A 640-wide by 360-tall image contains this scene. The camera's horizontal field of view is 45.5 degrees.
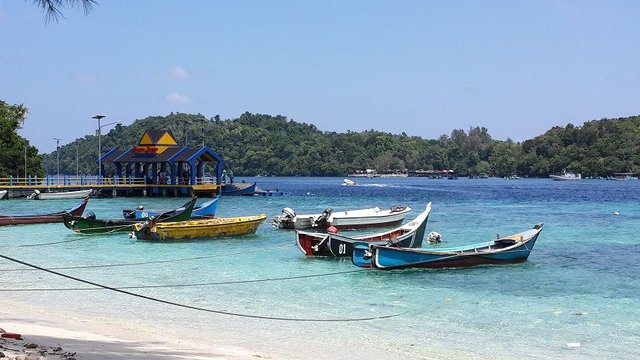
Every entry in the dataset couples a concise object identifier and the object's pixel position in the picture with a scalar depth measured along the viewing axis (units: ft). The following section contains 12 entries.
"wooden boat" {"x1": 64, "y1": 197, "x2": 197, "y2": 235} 110.15
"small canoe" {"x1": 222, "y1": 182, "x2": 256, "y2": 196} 253.24
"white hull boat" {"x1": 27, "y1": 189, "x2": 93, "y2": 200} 214.28
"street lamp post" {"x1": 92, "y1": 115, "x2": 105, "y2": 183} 235.28
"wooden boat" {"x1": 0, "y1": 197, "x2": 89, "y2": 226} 125.08
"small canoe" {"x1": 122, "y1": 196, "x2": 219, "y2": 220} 124.67
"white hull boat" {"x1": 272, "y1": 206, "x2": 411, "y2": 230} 120.73
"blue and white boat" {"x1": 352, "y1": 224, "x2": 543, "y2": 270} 71.36
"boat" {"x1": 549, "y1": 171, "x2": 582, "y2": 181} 610.24
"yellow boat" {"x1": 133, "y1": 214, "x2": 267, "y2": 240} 101.50
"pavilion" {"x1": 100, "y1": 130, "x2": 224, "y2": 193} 231.91
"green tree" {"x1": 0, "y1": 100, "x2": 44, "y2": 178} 243.60
